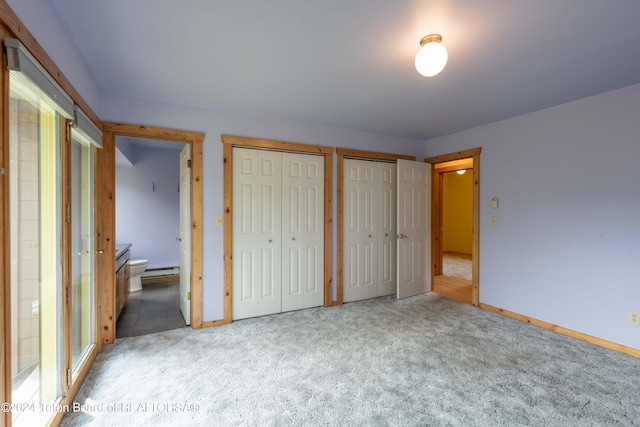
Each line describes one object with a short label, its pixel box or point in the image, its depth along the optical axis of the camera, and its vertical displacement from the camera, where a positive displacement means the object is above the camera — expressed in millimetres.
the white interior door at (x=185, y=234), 3079 -245
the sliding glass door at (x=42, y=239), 1331 -155
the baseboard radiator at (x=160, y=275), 4853 -1090
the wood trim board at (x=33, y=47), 1117 +776
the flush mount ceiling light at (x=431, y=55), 1736 +972
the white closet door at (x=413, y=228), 4020 -225
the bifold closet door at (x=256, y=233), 3215 -239
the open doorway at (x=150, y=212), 4562 -6
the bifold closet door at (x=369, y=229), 3876 -227
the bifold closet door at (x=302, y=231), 3479 -229
